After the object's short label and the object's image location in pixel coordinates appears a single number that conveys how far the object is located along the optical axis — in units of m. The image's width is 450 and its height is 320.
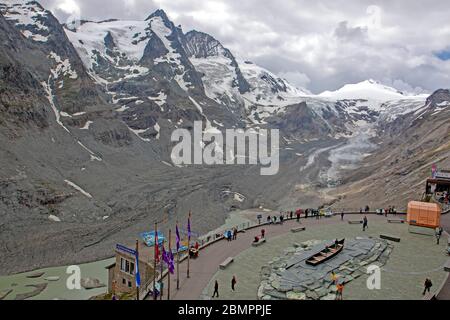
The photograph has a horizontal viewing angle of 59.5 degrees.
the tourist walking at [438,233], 31.06
